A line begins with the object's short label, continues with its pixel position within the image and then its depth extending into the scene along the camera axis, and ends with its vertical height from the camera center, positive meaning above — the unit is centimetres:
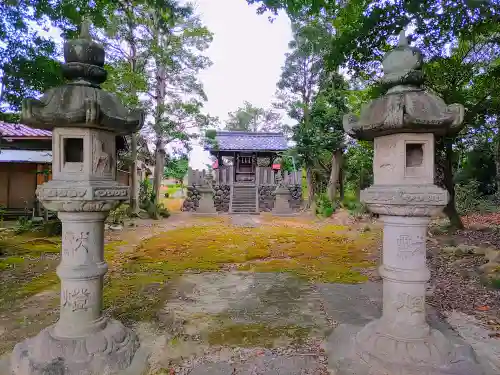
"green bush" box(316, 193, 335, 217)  1653 -96
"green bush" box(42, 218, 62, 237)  1031 -144
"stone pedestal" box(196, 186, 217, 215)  1969 -95
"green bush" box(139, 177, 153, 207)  1657 -52
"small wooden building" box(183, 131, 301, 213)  2082 +85
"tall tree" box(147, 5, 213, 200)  1525 +531
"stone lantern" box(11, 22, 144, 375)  309 -20
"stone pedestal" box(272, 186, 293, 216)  1978 -89
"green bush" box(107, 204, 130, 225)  1306 -134
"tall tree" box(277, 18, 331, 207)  1738 +758
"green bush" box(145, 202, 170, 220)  1593 -127
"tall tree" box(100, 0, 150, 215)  1251 +517
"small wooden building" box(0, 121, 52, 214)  1316 +54
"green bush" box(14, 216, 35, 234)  1062 -143
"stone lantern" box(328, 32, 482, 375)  310 -28
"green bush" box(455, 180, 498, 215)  1411 -47
